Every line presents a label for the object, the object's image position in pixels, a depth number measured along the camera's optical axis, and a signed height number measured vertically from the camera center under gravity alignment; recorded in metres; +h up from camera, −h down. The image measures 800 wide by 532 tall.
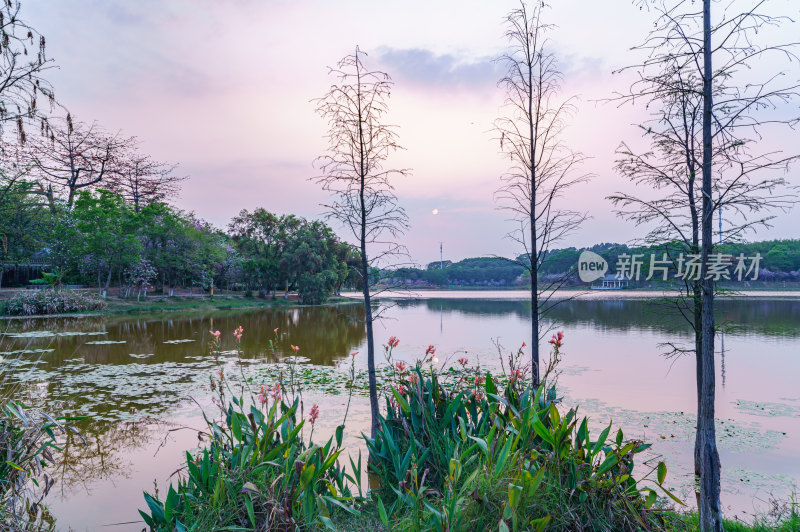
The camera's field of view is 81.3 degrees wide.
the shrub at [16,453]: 3.67 -1.46
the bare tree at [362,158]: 6.79 +1.73
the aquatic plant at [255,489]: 2.95 -1.42
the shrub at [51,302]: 23.78 -1.30
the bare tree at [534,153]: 6.80 +1.80
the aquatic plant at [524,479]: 2.68 -1.29
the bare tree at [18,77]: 3.86 +1.75
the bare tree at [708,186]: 3.51 +0.70
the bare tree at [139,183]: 40.09 +8.55
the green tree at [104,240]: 28.80 +2.38
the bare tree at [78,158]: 33.12 +8.87
